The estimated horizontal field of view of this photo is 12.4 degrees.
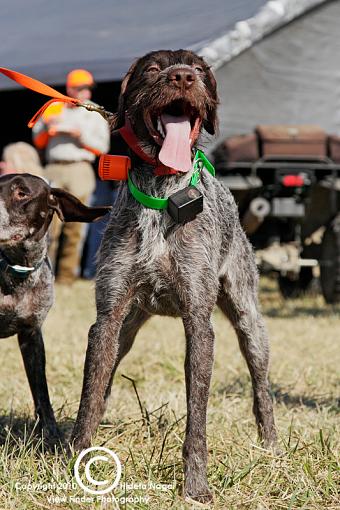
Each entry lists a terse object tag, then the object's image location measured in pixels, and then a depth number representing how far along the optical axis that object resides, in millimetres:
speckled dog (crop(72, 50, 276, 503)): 5812
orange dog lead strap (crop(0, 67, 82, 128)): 6410
